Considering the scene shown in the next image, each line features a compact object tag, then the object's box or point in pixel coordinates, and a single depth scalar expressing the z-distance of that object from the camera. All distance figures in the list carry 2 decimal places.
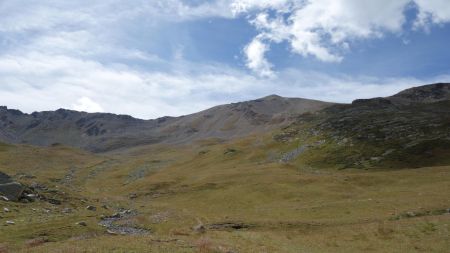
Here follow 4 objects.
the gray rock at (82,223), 47.72
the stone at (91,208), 64.15
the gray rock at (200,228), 48.16
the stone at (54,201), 62.00
